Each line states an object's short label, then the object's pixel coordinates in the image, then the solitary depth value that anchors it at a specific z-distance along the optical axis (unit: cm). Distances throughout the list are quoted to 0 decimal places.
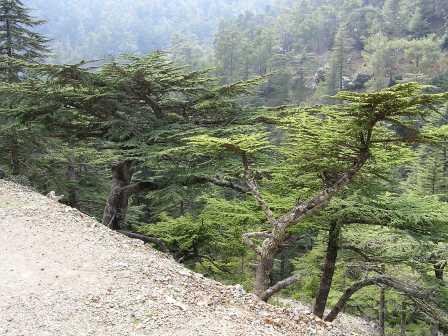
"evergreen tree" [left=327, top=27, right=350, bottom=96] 6053
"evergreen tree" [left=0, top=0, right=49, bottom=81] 1838
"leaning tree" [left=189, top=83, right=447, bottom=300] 607
